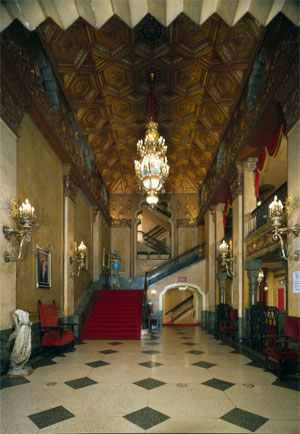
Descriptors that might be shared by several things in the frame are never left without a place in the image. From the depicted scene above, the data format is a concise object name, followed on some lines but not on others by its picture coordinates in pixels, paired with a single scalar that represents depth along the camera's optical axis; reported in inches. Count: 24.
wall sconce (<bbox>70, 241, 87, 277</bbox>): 385.8
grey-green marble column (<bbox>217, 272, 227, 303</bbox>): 480.1
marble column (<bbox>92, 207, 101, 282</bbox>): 541.6
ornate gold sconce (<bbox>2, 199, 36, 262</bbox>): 201.9
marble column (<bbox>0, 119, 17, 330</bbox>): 195.9
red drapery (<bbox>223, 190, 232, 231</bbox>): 418.7
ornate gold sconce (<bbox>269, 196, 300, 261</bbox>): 203.5
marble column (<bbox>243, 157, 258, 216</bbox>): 347.3
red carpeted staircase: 389.1
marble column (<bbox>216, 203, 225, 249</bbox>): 507.2
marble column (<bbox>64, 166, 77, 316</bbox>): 348.2
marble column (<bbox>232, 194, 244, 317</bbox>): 346.0
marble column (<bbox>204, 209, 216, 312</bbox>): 521.7
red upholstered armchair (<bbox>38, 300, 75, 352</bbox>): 264.1
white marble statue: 197.5
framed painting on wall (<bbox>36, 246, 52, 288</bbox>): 272.8
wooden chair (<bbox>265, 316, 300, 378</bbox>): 192.9
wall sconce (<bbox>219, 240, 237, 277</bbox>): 375.7
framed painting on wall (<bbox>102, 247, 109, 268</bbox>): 597.0
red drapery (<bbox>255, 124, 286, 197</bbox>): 263.5
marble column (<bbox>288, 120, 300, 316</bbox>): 197.9
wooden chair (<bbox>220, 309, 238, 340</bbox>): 351.3
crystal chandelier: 321.7
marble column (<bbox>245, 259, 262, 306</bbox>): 325.7
